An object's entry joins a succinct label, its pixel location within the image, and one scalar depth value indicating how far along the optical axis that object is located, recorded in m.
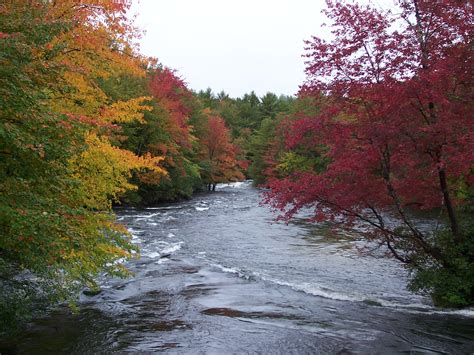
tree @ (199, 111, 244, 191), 48.72
